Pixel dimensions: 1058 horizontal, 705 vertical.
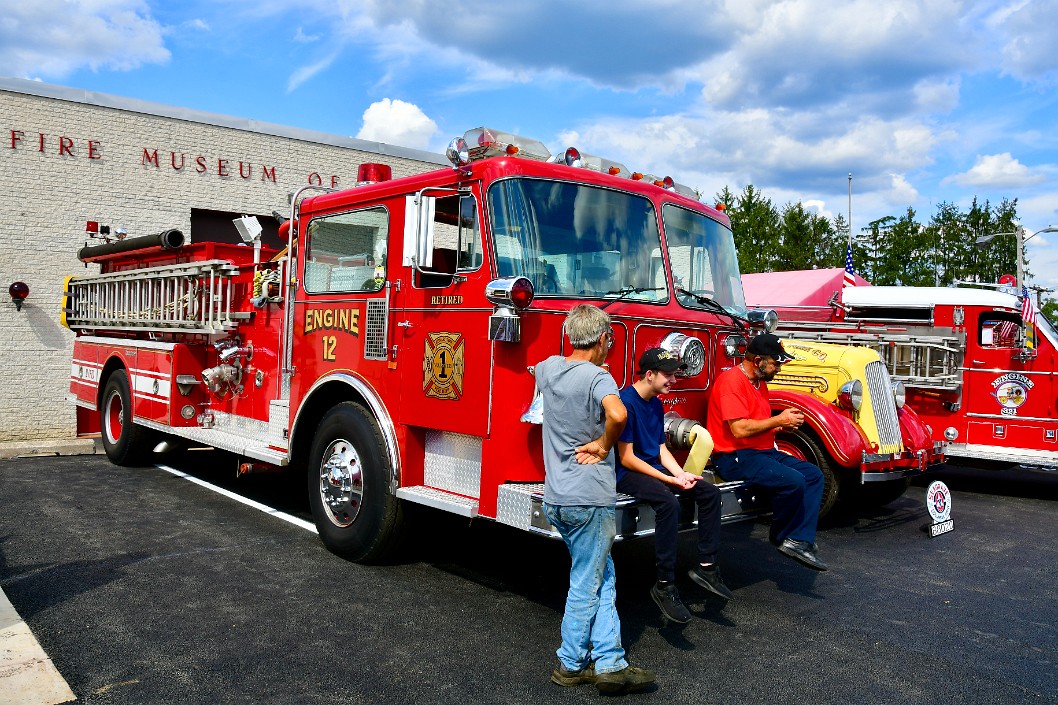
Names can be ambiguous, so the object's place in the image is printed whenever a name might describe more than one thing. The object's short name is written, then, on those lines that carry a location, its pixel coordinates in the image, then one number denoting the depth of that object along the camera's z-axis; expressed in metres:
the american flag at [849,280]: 12.84
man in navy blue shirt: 4.26
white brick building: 11.34
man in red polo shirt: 4.94
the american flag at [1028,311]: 9.72
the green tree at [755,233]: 30.72
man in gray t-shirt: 3.71
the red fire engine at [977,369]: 9.48
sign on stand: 7.28
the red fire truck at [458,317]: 4.69
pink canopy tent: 18.52
